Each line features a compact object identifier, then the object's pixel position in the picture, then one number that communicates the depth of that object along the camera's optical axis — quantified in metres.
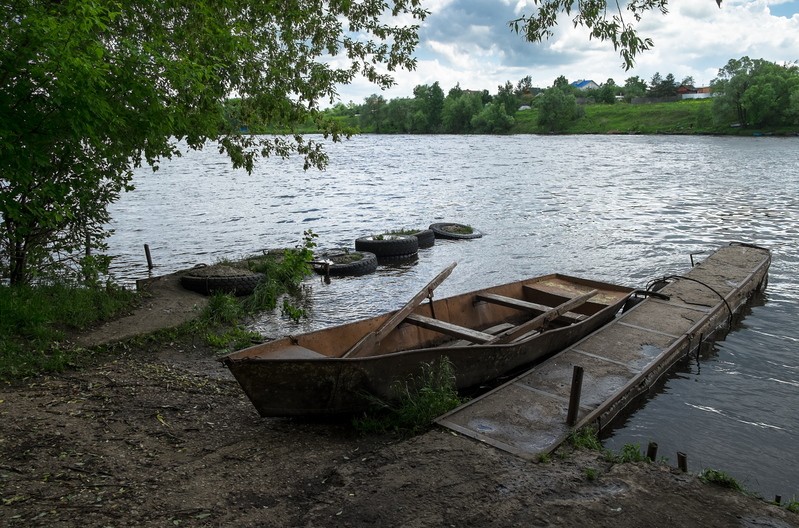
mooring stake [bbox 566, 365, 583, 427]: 6.21
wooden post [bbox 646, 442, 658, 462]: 5.83
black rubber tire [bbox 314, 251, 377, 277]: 14.95
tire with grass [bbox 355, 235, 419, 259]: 16.95
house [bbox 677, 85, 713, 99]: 146.91
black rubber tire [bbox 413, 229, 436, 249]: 18.88
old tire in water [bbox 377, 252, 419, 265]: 16.95
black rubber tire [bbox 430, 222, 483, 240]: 20.36
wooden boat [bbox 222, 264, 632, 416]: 6.14
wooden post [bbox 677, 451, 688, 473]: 5.67
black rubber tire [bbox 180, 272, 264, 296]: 11.78
